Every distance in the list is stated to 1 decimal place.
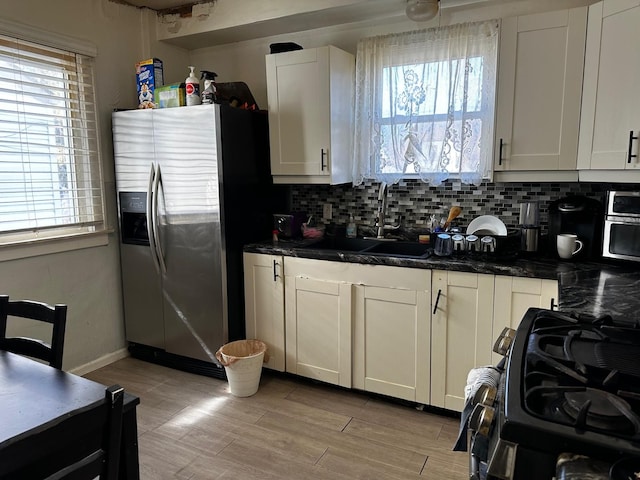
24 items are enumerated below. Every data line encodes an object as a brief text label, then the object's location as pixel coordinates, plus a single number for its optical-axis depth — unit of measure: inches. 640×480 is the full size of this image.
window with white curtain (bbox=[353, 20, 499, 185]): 100.4
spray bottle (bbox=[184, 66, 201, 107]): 113.0
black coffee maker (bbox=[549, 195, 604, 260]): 93.0
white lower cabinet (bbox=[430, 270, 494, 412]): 90.5
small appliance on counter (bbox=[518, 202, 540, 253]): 97.7
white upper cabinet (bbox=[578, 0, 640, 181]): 79.9
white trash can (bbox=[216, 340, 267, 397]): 106.3
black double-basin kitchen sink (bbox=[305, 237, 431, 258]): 114.0
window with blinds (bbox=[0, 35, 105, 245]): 103.3
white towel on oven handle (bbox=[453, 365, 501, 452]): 43.4
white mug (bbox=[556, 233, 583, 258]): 91.9
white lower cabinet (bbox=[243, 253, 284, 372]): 113.0
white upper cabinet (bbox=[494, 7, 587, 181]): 88.6
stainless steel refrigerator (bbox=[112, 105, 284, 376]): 110.7
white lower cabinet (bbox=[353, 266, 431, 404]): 96.8
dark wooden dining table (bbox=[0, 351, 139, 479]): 35.0
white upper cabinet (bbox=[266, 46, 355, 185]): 110.7
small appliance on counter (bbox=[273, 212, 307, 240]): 121.7
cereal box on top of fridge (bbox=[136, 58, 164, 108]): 121.3
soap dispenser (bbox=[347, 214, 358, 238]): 124.1
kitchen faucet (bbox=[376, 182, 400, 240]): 116.7
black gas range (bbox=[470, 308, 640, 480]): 29.0
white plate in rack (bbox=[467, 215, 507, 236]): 101.2
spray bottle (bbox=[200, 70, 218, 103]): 112.3
